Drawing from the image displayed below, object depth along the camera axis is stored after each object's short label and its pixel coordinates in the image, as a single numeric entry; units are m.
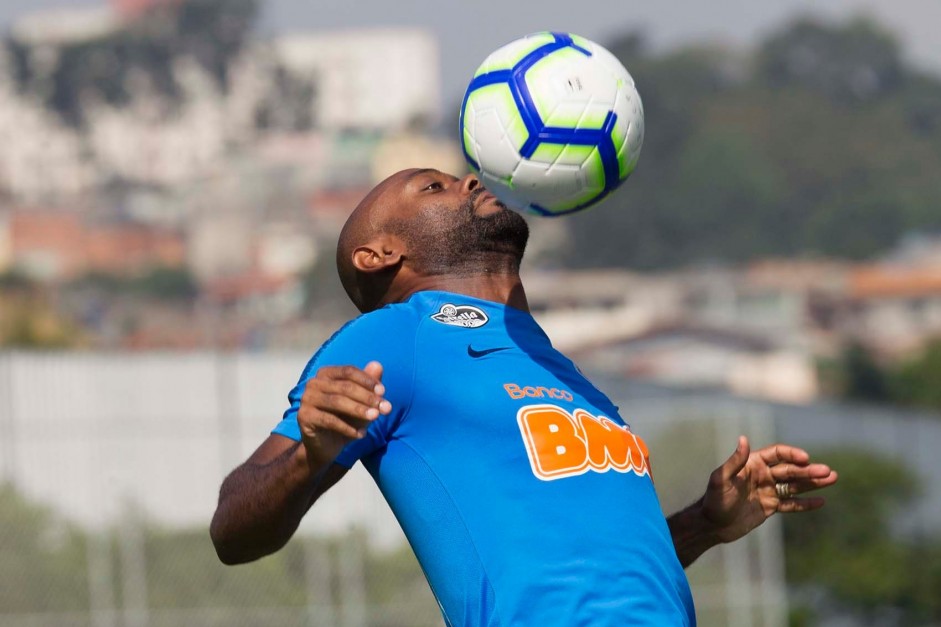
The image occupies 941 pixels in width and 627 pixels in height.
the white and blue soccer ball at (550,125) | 8.44
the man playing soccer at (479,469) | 7.48
